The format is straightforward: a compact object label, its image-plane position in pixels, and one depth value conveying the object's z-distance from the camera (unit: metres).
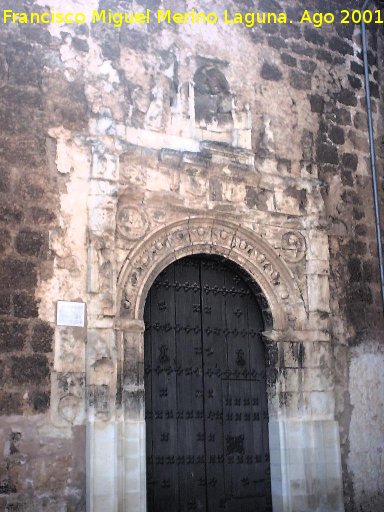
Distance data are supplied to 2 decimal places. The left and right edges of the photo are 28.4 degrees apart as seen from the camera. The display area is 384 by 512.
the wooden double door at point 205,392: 5.84
